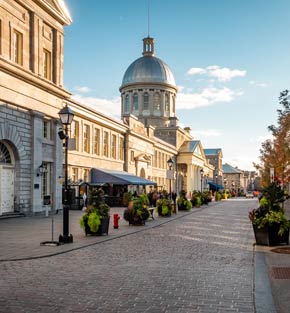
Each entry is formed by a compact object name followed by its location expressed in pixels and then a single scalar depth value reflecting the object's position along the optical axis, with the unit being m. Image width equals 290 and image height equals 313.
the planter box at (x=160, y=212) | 18.52
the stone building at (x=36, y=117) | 15.94
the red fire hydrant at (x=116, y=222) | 12.77
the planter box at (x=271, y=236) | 9.20
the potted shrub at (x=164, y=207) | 18.40
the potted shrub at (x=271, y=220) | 9.07
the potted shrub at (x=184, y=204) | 23.21
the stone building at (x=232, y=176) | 111.45
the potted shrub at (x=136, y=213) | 13.76
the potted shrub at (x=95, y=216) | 10.64
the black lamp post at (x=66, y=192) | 9.44
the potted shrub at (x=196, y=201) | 27.70
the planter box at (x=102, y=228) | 10.74
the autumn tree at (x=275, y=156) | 11.82
